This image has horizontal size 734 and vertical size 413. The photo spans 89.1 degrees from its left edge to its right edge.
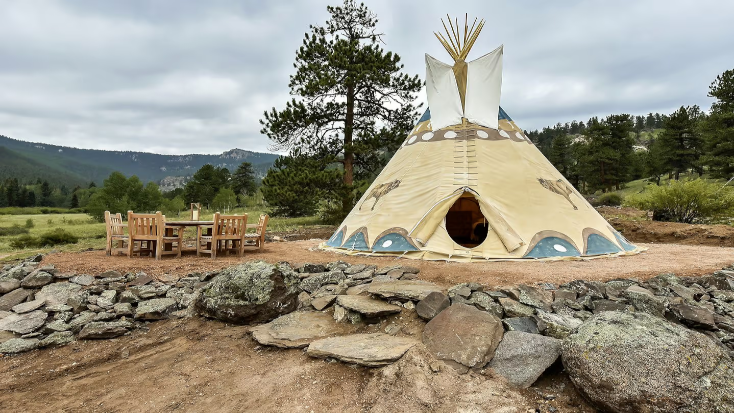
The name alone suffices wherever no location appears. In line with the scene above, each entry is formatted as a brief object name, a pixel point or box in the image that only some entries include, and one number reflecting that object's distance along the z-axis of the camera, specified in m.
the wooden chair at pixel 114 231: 6.65
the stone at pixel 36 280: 4.67
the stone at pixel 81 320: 3.90
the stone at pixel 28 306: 4.17
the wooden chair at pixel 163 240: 6.27
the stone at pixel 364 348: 2.91
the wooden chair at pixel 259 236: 7.82
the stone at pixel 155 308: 4.18
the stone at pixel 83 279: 4.75
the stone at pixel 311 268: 5.50
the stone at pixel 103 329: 3.78
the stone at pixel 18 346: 3.51
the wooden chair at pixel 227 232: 6.65
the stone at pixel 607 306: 3.58
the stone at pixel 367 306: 3.65
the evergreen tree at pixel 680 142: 34.12
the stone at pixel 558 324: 3.15
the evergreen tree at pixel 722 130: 24.22
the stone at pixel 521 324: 3.27
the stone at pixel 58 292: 4.37
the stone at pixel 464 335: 2.94
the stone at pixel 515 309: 3.52
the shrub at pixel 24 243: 11.18
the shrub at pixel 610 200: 24.61
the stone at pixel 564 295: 3.95
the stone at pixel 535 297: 3.70
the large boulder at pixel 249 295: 4.05
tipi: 6.86
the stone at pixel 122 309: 4.18
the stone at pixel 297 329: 3.38
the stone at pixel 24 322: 3.83
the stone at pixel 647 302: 3.57
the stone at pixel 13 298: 4.27
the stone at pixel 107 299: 4.30
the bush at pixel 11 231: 17.44
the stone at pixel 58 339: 3.63
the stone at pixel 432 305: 3.54
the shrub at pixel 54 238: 11.52
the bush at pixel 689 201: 12.48
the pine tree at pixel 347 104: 15.20
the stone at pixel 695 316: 3.25
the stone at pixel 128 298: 4.39
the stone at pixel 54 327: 3.86
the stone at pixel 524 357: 2.73
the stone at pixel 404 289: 3.82
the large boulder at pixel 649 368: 2.20
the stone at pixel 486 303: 3.56
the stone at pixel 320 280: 4.70
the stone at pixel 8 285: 4.59
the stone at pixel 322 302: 4.12
